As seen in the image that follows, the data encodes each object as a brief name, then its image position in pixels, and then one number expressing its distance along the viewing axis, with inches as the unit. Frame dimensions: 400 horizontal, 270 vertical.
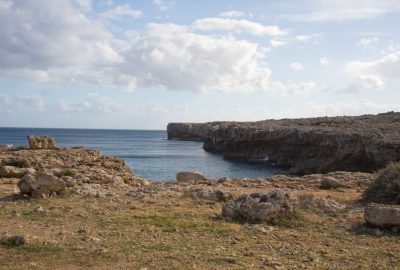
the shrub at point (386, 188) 592.5
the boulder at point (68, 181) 654.5
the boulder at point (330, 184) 800.8
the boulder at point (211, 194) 617.9
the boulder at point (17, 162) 979.3
